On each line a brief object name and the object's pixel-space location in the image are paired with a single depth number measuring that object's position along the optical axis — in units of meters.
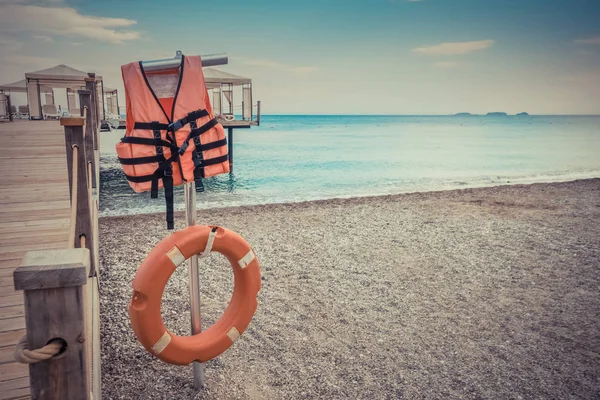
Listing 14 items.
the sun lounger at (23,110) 18.85
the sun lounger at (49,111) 17.48
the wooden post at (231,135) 19.30
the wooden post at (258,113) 17.54
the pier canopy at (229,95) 16.44
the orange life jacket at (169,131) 2.16
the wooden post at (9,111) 14.64
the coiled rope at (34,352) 1.05
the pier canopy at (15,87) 16.97
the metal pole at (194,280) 2.48
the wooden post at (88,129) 4.80
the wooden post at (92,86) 7.89
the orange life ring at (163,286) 2.21
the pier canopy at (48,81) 14.91
